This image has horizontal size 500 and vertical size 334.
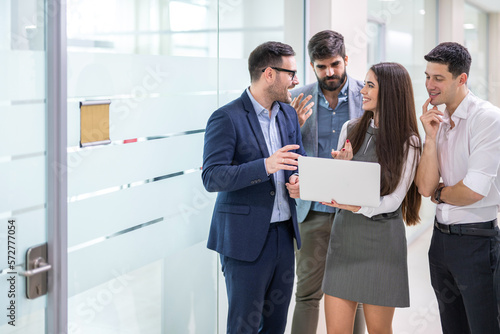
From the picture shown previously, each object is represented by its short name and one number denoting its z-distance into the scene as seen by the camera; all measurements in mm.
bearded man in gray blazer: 3152
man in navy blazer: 2463
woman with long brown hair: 2551
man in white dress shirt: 2459
